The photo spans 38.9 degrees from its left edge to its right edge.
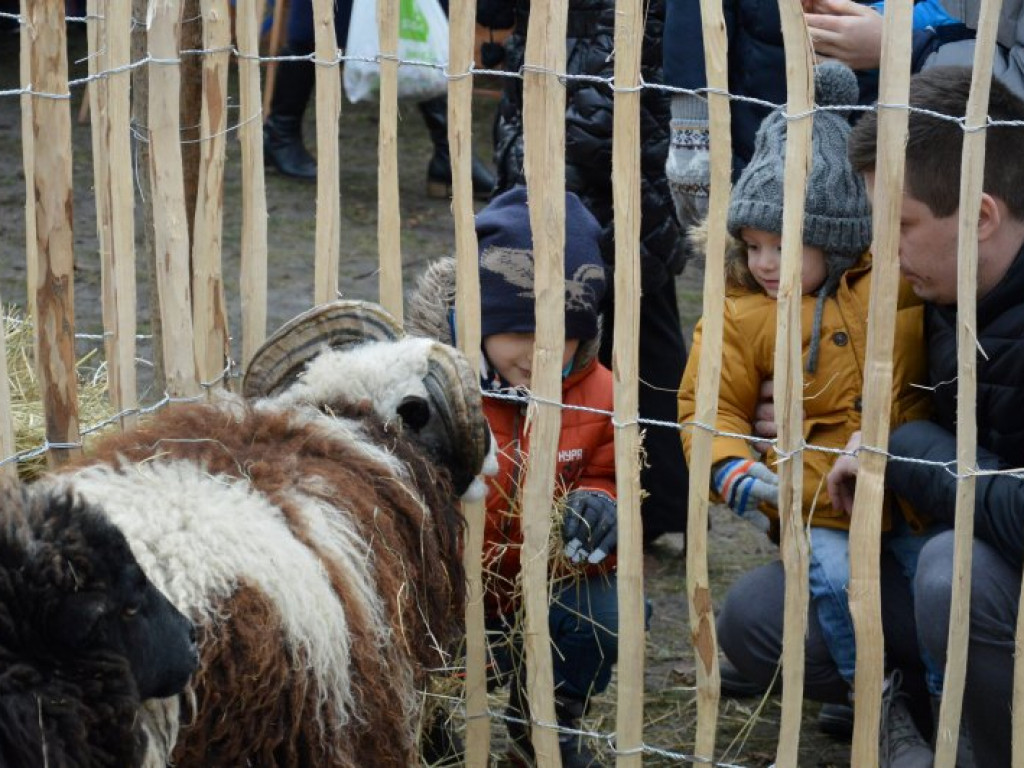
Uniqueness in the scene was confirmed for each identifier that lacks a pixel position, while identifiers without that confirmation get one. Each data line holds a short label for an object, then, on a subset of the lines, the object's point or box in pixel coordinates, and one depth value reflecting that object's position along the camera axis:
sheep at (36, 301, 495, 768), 2.17
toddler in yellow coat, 3.16
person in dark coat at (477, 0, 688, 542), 4.12
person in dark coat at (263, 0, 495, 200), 8.44
